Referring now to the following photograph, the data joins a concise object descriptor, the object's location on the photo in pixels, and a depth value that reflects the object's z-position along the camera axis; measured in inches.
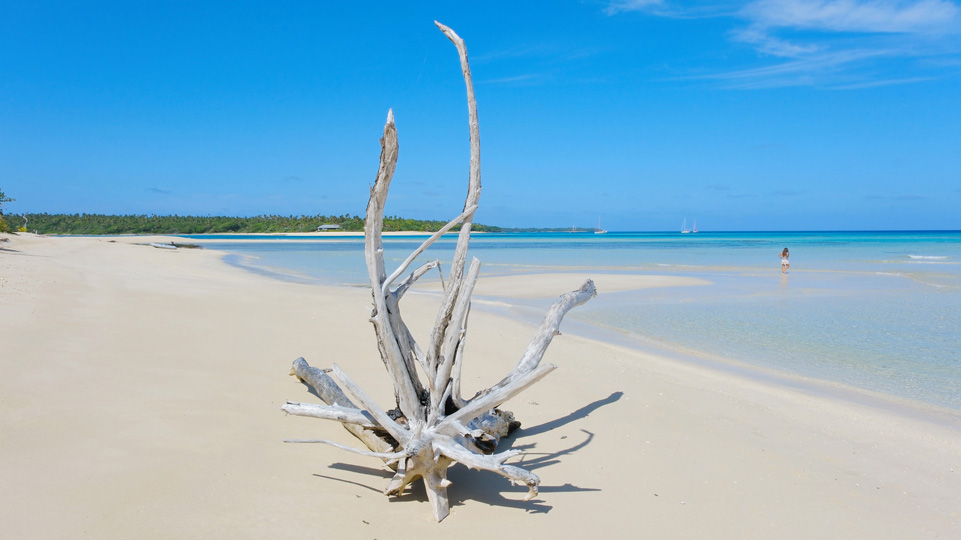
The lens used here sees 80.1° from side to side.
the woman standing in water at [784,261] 964.3
